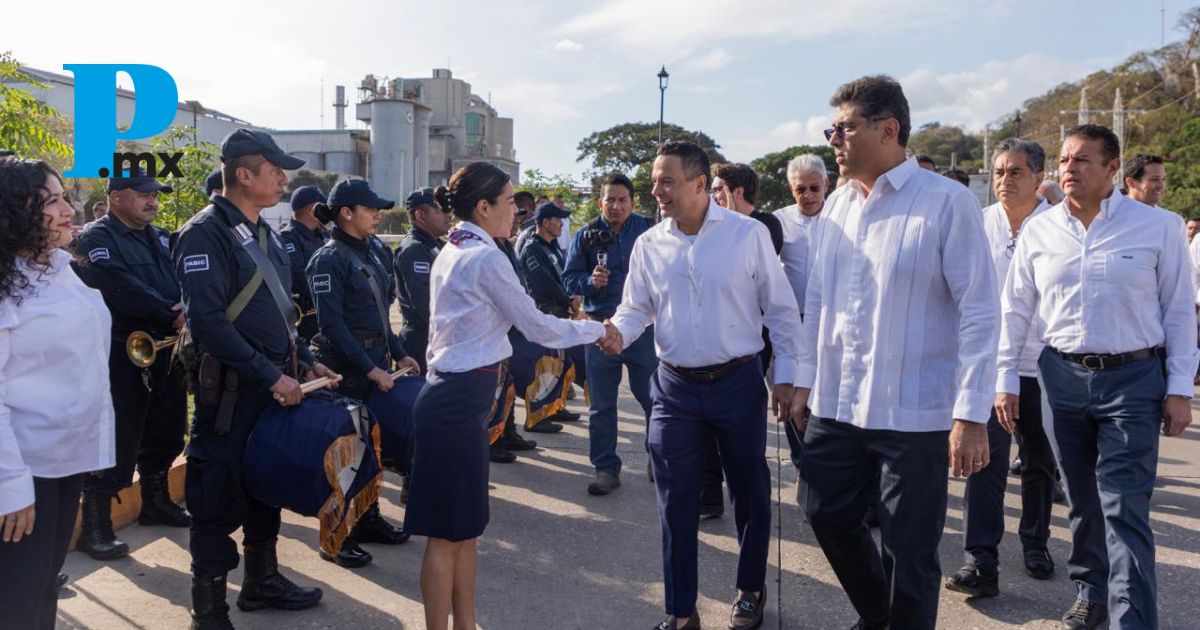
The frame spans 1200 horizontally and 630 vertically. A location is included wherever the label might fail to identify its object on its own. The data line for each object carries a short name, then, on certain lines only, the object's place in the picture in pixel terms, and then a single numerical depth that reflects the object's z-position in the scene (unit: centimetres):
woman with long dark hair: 242
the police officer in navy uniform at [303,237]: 601
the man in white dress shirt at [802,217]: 519
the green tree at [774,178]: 4219
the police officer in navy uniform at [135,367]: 449
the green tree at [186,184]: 793
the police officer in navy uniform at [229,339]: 349
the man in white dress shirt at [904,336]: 279
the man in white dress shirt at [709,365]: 368
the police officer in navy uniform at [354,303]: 461
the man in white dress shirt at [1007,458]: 415
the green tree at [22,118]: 603
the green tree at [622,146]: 5997
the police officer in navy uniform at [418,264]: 579
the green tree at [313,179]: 5978
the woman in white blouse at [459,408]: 329
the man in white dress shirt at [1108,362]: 338
